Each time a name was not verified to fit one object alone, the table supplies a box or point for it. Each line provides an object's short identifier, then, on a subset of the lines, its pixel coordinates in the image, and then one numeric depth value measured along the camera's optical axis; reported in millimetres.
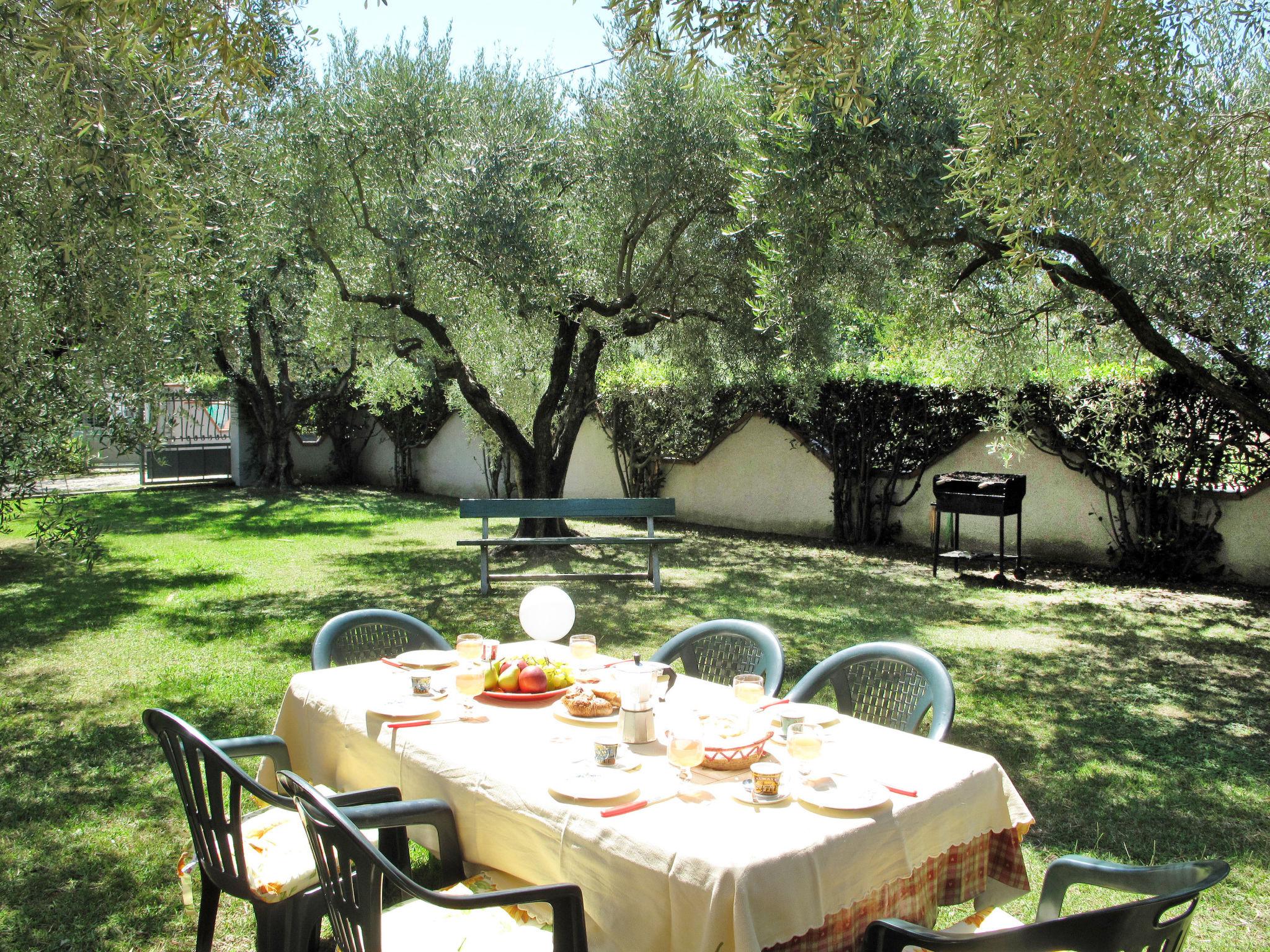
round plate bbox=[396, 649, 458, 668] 3572
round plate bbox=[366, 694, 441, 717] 2951
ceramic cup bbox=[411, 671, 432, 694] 3180
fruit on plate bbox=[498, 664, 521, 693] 3162
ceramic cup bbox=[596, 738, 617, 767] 2498
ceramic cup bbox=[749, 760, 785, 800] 2293
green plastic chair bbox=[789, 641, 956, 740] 3295
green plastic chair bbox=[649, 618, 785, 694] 3811
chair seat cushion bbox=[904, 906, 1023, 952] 2322
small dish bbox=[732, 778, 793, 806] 2271
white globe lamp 3654
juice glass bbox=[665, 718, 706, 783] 2426
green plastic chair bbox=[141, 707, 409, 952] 2490
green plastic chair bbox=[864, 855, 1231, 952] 1704
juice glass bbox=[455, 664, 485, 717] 3035
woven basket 2498
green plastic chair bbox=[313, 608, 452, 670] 4027
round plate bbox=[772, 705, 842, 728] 2887
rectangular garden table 1956
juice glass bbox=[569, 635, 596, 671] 3590
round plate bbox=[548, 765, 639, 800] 2275
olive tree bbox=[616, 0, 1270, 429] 3812
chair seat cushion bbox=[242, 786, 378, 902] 2498
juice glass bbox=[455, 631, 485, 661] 3447
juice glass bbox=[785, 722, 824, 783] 2445
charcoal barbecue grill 9016
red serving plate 3107
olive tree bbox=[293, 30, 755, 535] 8391
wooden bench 8961
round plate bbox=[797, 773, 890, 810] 2225
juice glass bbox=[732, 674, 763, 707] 2891
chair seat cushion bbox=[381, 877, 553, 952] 2240
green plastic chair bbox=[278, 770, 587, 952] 1964
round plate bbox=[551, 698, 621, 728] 2932
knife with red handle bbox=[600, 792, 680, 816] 2197
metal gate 20328
